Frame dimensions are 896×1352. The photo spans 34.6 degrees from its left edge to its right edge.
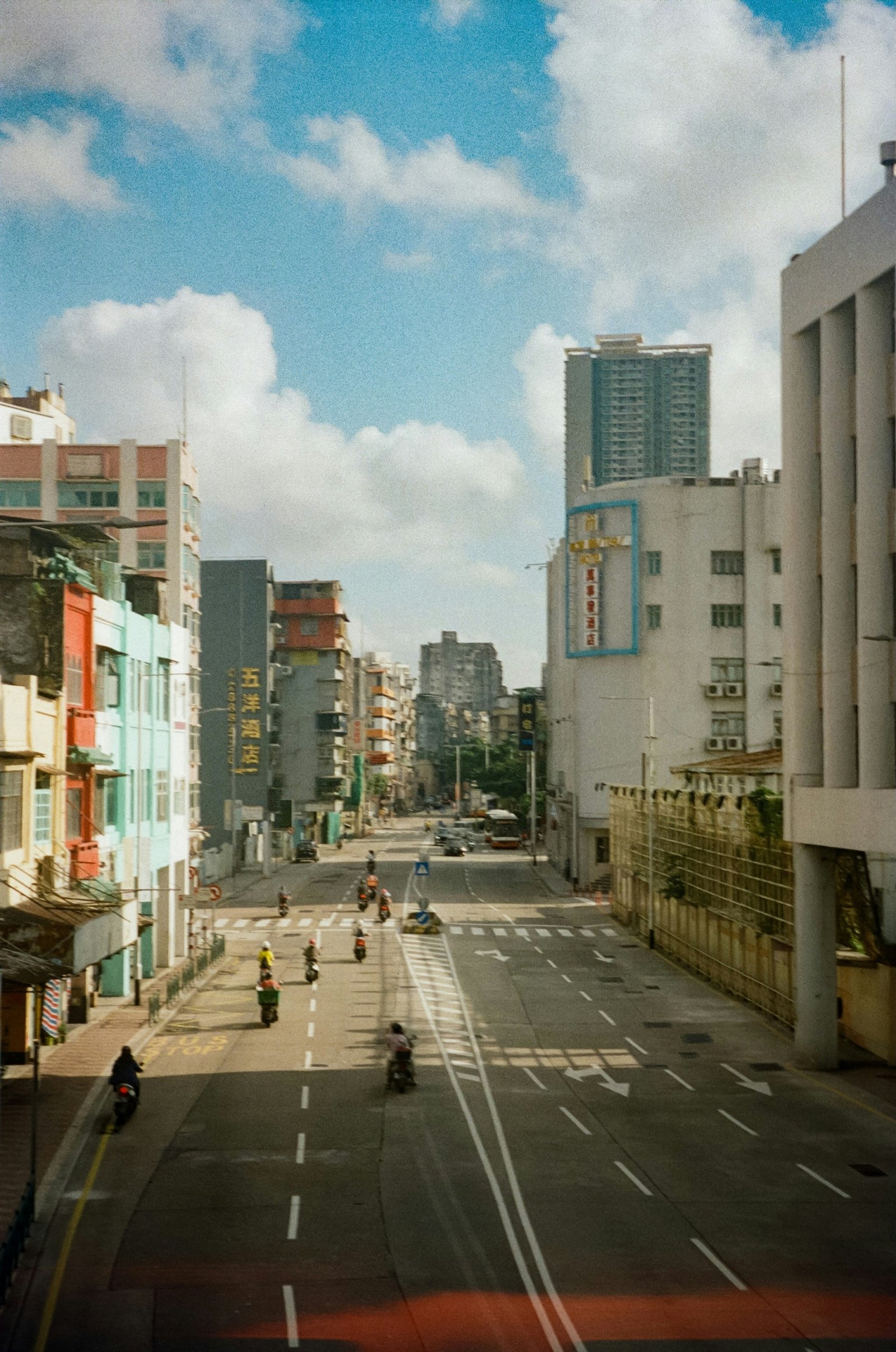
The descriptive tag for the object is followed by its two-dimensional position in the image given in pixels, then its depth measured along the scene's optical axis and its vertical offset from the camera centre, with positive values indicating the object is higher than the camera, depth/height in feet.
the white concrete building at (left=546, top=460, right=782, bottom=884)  274.77 +24.85
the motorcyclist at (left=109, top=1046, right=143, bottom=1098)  92.73 -20.69
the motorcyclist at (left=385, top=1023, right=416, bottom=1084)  99.60 -20.21
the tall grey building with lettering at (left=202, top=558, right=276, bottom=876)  344.28 +13.90
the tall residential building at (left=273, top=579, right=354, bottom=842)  399.65 +15.05
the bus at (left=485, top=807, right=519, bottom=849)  414.49 -21.70
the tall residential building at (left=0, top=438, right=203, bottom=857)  269.64 +50.26
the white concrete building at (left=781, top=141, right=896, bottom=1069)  104.22 +13.00
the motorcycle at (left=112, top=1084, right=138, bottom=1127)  91.15 -22.35
